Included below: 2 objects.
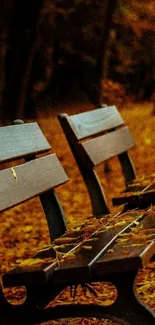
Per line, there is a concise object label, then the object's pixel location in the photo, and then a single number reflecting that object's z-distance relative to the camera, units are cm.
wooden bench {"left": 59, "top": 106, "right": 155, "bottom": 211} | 579
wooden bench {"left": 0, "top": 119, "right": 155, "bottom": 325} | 385
